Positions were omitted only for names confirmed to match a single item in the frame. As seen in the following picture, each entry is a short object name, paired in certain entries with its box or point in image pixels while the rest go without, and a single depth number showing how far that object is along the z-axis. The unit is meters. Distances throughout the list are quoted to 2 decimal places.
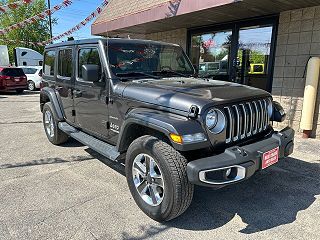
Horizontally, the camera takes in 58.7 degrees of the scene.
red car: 15.39
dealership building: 6.14
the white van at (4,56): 19.34
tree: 27.74
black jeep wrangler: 2.71
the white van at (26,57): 20.80
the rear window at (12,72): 15.44
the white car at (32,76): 17.53
